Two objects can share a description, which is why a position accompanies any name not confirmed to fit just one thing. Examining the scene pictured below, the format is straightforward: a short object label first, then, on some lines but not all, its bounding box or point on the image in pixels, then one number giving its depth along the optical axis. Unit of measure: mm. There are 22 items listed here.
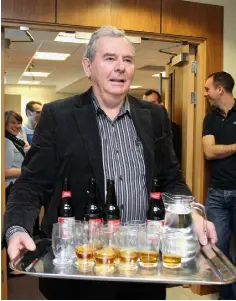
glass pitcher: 1067
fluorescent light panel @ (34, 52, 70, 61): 5680
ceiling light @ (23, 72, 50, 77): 7996
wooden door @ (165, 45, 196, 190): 2982
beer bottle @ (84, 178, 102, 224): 1302
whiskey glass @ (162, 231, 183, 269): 991
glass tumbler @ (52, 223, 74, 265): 1074
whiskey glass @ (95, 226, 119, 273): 973
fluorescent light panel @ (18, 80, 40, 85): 9574
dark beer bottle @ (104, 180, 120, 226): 1297
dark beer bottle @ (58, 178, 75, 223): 1312
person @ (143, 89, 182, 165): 3217
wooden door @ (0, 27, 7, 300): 2453
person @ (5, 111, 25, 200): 3078
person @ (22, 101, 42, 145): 4406
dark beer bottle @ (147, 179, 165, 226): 1380
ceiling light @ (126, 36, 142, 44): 2689
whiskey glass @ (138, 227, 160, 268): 1002
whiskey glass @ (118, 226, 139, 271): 981
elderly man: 1258
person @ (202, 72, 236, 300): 2740
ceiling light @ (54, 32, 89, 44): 4418
